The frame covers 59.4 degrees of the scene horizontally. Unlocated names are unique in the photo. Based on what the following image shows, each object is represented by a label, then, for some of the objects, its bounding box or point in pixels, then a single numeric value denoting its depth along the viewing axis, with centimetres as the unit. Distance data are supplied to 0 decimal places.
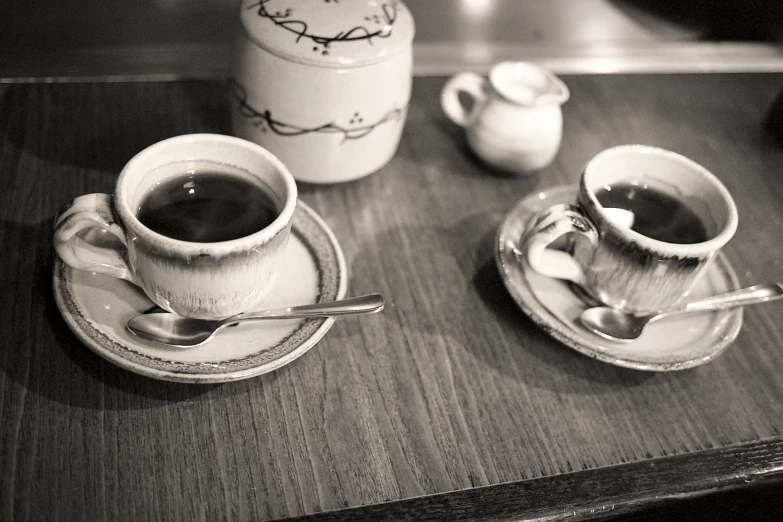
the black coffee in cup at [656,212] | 69
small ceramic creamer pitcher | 84
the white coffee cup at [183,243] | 54
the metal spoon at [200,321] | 58
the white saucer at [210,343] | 55
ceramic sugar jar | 69
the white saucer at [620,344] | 65
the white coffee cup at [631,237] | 63
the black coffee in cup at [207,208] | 59
